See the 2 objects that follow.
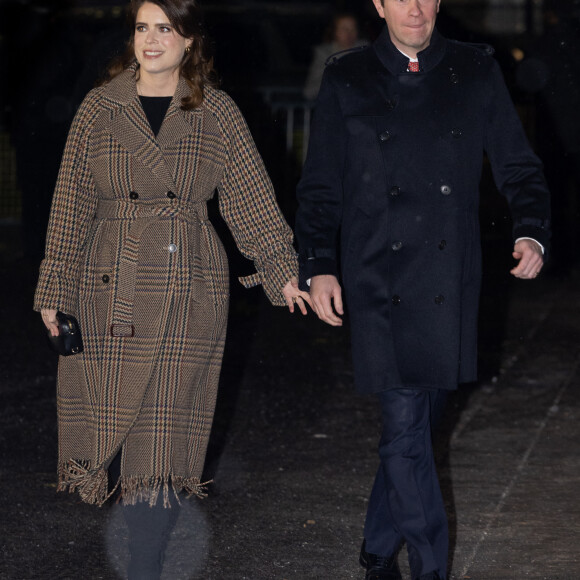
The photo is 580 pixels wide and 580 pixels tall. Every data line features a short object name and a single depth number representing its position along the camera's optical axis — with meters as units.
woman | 8.07
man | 8.05
